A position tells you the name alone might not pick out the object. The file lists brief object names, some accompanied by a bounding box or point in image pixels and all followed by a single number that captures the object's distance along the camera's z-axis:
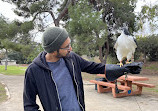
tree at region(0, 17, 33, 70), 9.71
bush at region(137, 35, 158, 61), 16.09
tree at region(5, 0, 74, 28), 11.06
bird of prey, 2.54
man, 1.43
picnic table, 5.23
